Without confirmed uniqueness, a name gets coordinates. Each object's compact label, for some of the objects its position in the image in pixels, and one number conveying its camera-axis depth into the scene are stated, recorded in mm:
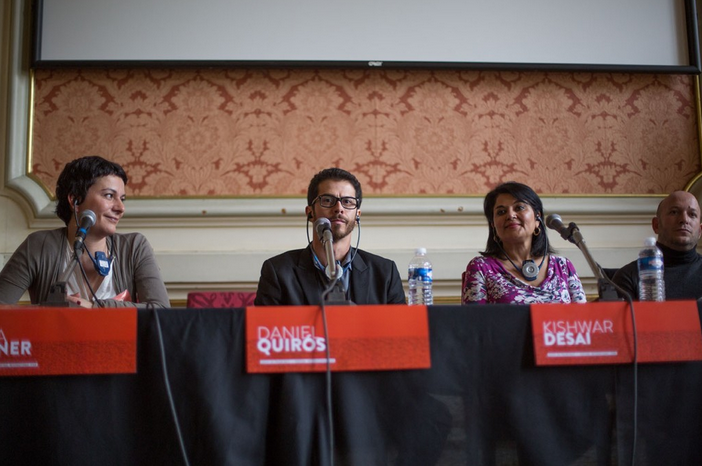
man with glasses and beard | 2074
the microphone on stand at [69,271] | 1527
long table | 1340
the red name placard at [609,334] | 1431
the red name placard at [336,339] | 1371
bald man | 2445
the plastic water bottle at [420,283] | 2275
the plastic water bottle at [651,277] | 2095
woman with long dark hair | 2166
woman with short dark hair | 2166
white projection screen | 3021
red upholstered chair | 2611
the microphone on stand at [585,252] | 1544
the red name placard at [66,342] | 1338
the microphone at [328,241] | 1577
